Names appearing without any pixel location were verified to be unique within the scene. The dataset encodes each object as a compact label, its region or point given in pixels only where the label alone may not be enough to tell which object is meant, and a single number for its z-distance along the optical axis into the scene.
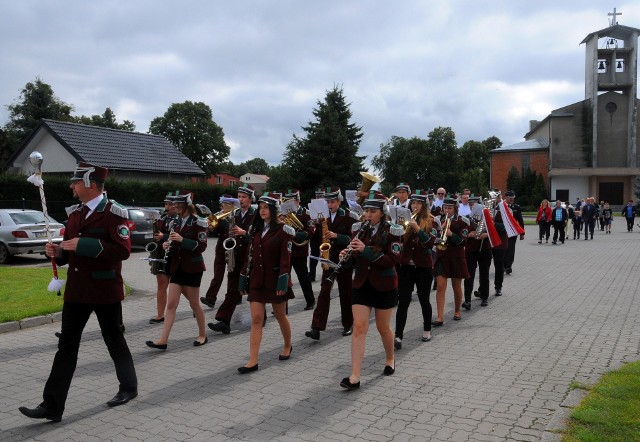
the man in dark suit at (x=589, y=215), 29.39
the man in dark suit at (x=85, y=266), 5.18
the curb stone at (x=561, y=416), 4.71
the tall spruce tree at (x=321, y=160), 33.22
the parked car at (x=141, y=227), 21.19
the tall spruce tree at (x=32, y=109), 59.72
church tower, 65.12
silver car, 17.66
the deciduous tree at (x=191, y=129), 71.00
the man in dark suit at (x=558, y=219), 26.25
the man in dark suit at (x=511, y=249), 15.69
